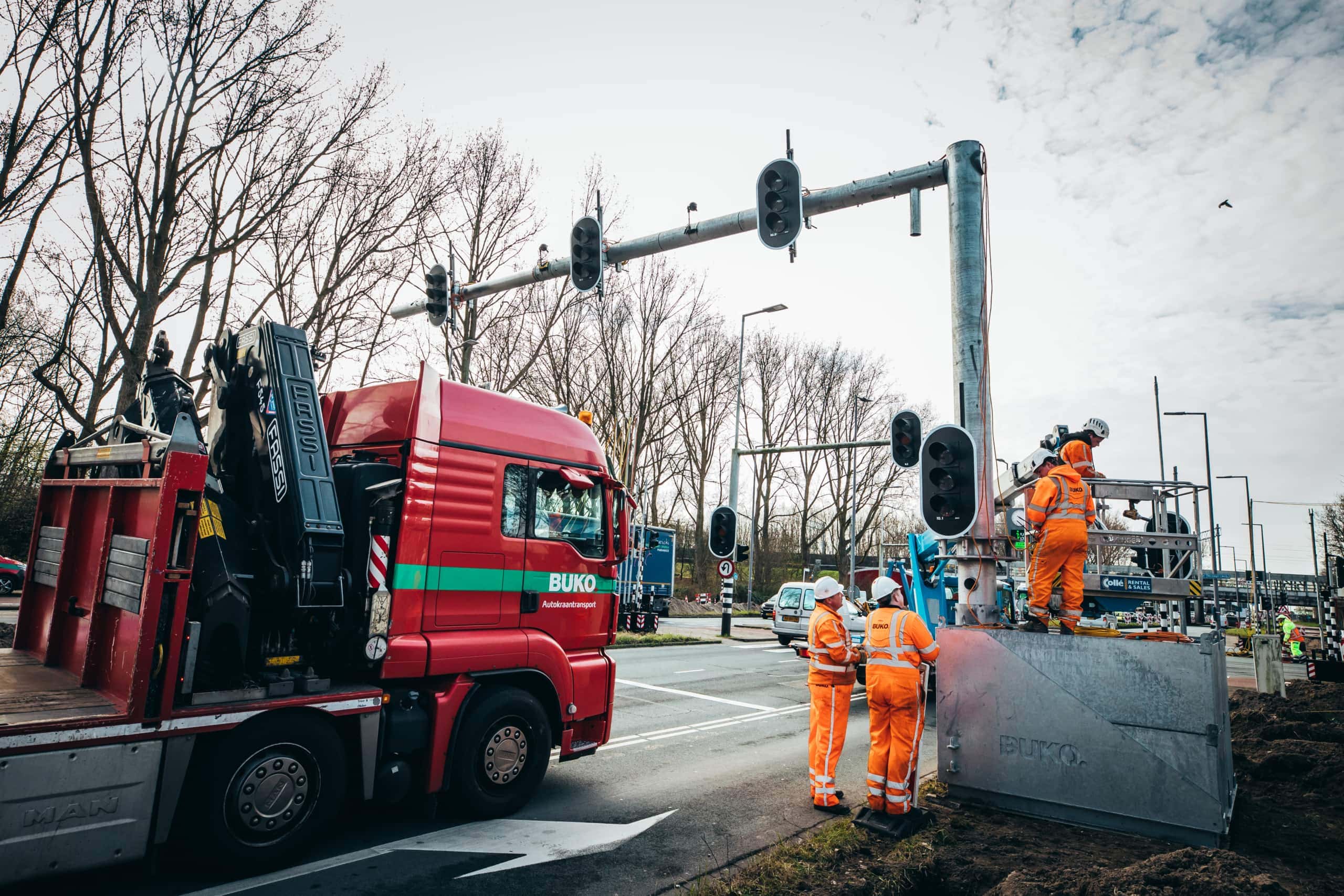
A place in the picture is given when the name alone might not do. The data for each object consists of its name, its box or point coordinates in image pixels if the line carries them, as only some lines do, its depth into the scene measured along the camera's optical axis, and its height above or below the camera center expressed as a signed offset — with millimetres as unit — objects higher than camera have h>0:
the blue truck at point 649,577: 20656 -144
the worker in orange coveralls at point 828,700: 6180 -957
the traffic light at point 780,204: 8094 +3877
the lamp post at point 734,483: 23234 +2763
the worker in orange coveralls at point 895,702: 5766 -913
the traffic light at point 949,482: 6996 +912
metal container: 5441 -1058
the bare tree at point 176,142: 11453 +6363
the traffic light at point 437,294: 11234 +3890
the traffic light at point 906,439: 8773 +1604
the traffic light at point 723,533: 15953 +857
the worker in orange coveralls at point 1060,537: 6496 +414
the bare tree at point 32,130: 10359 +5718
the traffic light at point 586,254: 9836 +3955
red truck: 4043 -382
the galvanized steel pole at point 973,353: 7172 +2160
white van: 21234 -914
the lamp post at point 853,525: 28547 +2079
